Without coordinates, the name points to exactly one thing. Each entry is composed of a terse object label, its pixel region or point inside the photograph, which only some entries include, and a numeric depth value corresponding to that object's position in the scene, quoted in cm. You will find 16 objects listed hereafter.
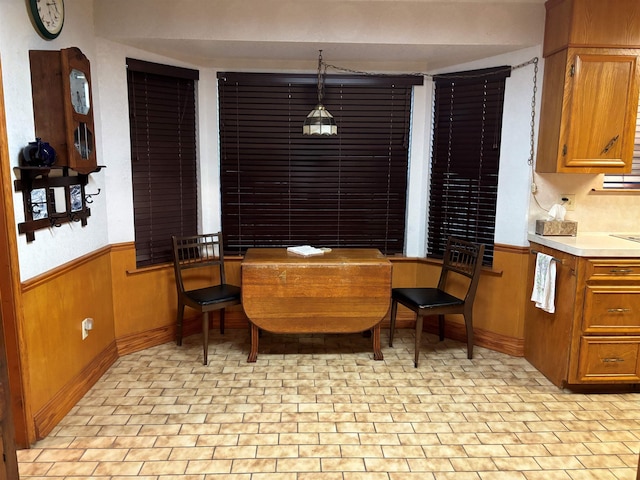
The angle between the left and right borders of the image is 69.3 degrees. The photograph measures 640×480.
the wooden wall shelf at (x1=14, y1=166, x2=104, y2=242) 226
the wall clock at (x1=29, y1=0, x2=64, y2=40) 230
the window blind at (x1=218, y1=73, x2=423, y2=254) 376
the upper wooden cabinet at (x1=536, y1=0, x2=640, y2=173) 283
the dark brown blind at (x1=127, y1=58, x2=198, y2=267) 336
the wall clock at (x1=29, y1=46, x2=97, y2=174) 235
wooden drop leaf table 318
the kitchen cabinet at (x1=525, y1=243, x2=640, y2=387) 273
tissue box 313
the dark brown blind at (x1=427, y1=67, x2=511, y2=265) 346
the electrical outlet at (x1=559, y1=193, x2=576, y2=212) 331
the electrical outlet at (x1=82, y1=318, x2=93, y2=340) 281
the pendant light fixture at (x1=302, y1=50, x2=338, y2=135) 322
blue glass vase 221
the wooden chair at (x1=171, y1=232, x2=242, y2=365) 324
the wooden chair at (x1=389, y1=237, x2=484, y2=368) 321
